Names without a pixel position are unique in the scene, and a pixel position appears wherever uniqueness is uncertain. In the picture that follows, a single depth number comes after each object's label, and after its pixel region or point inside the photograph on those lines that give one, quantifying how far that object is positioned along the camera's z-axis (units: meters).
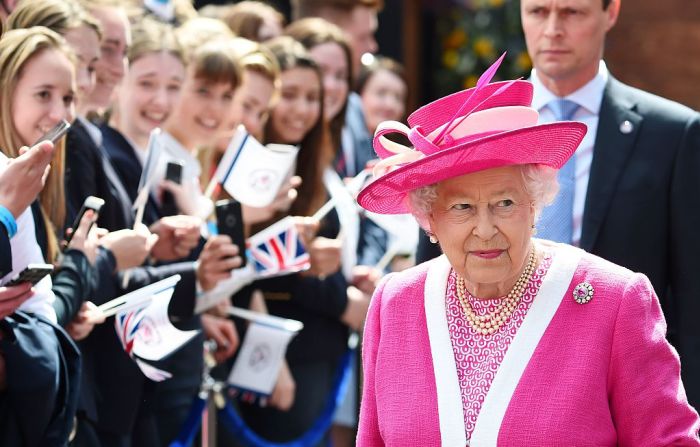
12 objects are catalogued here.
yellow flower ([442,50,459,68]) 22.30
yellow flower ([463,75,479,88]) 21.80
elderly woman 6.49
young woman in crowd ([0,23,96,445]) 8.63
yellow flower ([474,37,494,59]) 21.81
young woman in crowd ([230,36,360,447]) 12.52
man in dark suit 8.98
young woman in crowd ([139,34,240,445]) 10.98
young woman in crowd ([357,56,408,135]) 16.70
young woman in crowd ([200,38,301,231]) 12.37
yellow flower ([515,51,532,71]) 21.50
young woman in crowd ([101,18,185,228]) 10.77
